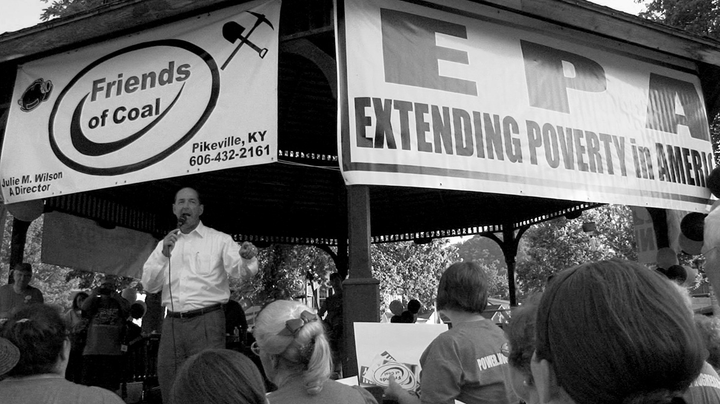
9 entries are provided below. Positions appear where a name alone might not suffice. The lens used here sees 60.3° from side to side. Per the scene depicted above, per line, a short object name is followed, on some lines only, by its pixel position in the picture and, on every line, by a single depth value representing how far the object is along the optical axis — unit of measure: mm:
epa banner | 4812
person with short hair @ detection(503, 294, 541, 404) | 1912
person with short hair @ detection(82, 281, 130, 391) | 6914
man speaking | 4898
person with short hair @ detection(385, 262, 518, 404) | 2898
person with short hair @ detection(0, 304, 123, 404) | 2648
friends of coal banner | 4977
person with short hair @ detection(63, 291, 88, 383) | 7348
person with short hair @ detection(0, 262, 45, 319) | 7055
